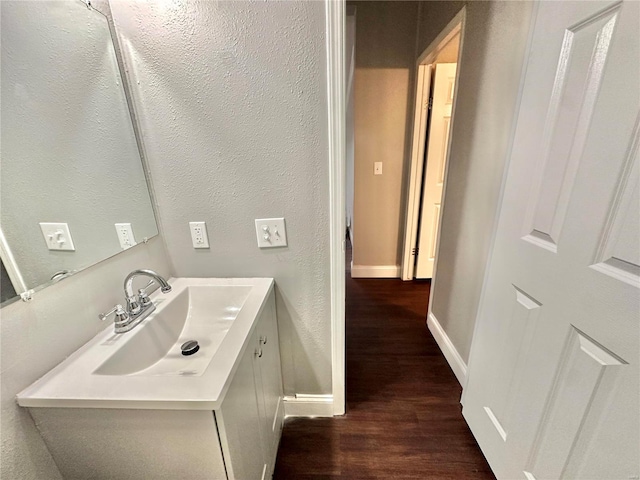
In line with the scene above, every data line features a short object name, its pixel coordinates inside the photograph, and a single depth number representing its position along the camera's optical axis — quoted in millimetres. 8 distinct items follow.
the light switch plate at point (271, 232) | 1125
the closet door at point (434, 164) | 2344
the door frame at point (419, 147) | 1658
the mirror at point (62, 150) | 661
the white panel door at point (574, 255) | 613
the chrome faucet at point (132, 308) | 831
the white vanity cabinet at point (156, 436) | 625
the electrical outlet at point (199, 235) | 1144
